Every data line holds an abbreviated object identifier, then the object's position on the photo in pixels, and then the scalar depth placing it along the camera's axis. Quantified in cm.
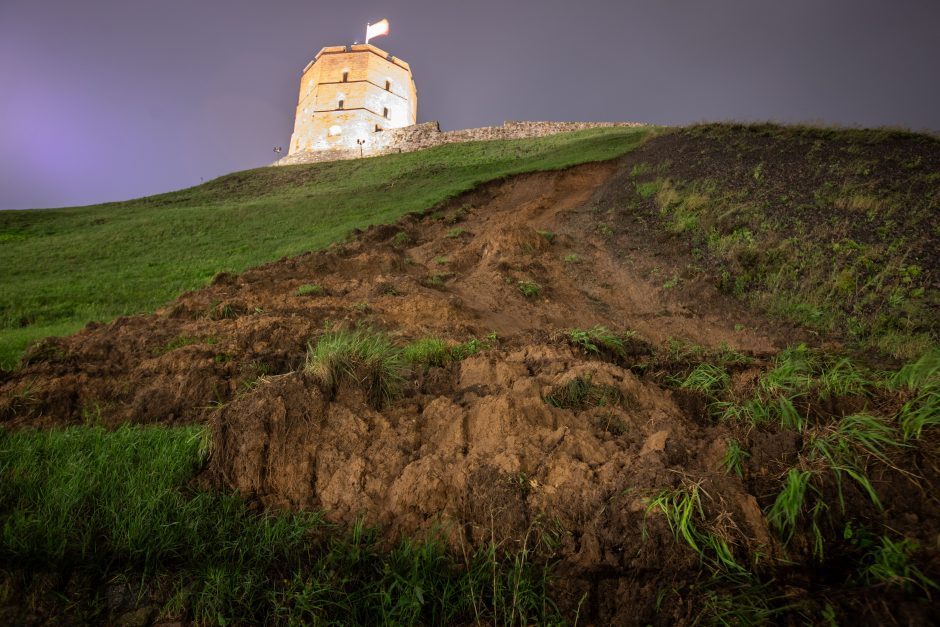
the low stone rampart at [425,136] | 3259
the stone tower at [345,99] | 4144
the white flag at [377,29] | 4750
